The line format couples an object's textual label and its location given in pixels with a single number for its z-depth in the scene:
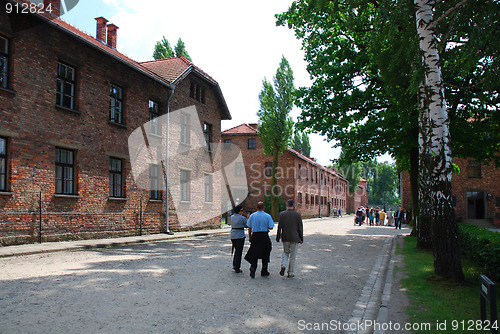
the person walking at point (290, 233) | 8.90
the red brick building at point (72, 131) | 13.45
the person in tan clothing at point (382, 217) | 39.47
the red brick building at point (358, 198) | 92.62
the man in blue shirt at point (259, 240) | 8.84
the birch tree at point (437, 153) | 7.89
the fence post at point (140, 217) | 19.52
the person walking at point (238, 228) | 9.73
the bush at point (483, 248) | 7.89
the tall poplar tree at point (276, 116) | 36.84
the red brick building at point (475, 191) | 38.22
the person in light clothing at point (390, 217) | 36.88
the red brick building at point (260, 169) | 46.12
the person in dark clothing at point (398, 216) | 30.95
